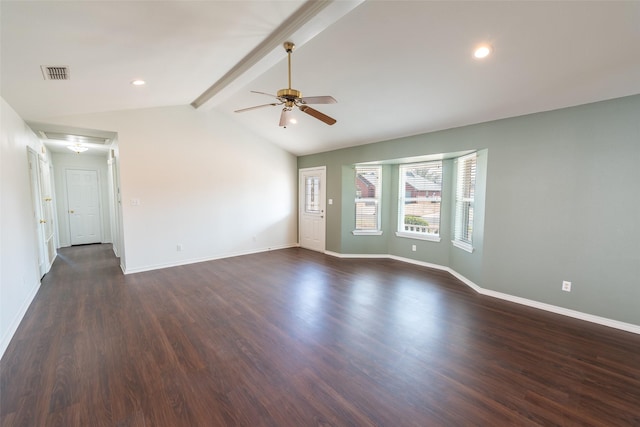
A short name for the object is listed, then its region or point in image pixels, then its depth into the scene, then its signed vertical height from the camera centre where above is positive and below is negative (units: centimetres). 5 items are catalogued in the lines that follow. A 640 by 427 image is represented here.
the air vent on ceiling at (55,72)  243 +111
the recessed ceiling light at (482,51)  246 +132
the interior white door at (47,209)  491 -37
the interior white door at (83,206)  707 -40
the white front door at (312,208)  644 -40
